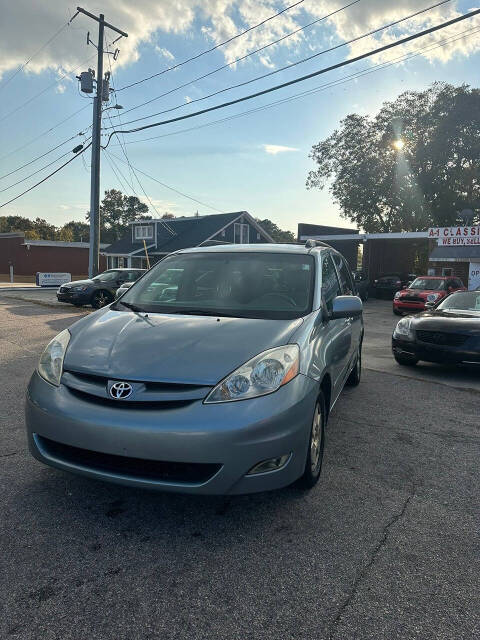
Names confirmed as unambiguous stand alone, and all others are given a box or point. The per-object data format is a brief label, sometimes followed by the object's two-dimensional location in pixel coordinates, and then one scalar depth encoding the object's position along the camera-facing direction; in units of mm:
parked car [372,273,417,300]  27969
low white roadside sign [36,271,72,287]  30080
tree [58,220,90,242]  92019
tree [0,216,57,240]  76375
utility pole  18312
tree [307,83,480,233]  34906
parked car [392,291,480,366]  6334
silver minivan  2412
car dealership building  23484
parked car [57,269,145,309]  16062
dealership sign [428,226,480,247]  23422
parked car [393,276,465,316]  18083
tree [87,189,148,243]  76312
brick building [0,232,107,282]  43312
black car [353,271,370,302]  24516
